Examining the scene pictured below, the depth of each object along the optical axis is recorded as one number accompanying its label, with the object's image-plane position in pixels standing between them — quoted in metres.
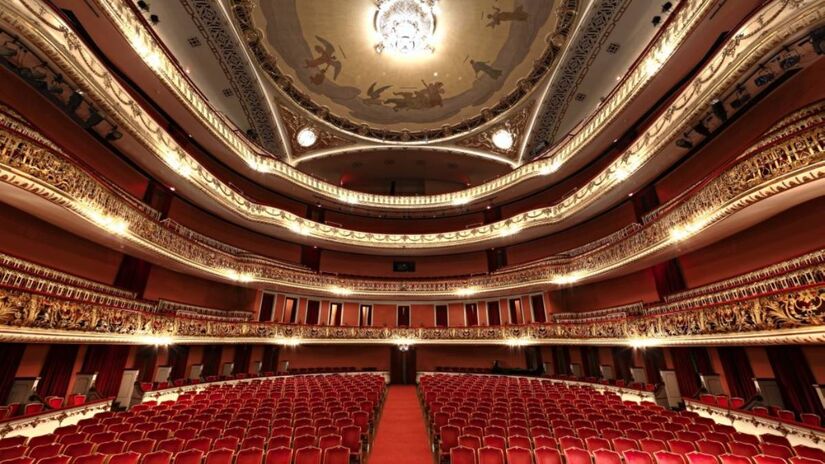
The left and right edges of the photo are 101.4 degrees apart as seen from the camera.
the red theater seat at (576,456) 4.36
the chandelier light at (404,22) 13.76
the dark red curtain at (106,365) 9.39
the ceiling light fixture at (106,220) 7.59
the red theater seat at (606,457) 4.33
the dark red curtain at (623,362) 12.39
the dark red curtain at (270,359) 15.73
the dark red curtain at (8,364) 7.52
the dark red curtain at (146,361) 10.95
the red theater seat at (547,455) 4.46
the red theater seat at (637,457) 4.28
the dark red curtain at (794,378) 7.30
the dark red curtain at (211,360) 13.62
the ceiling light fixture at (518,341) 14.36
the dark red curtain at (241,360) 14.63
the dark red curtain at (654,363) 11.12
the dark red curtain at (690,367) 9.88
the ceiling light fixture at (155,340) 9.26
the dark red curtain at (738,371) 8.69
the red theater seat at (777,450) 4.55
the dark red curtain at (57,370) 8.38
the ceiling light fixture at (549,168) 16.27
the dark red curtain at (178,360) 12.26
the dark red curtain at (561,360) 14.93
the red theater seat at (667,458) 4.24
